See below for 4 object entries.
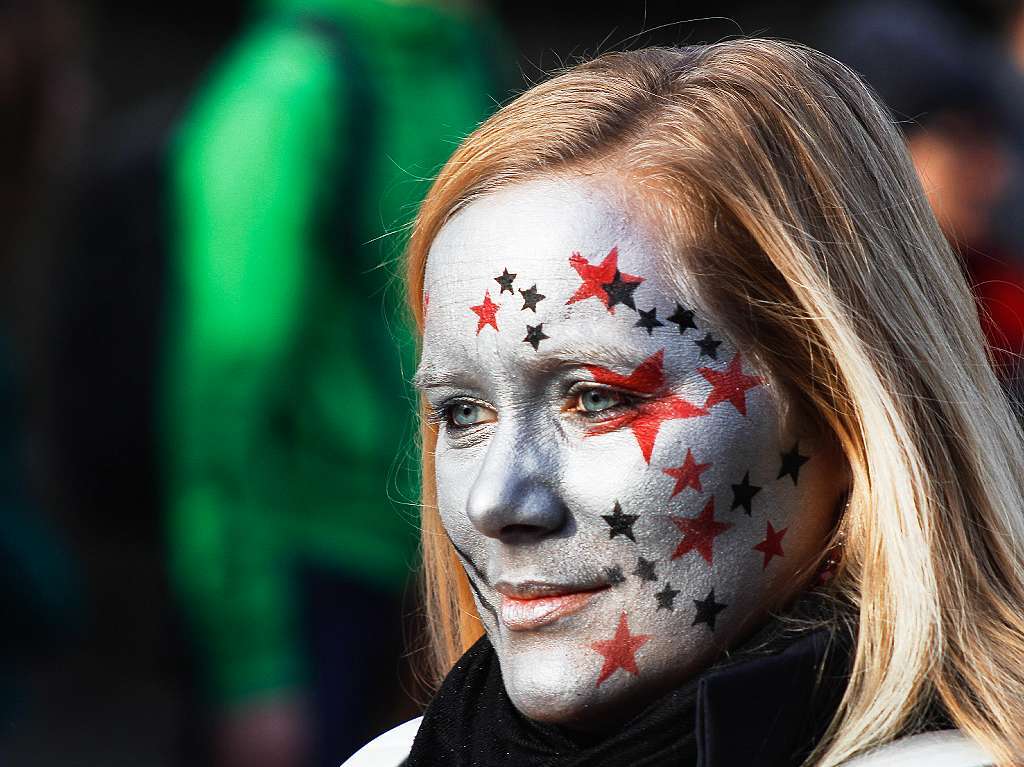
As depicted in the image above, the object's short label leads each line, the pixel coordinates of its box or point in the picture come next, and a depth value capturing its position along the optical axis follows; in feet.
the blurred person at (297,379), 26.53
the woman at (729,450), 14.17
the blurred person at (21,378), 21.49
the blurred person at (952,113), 30.17
